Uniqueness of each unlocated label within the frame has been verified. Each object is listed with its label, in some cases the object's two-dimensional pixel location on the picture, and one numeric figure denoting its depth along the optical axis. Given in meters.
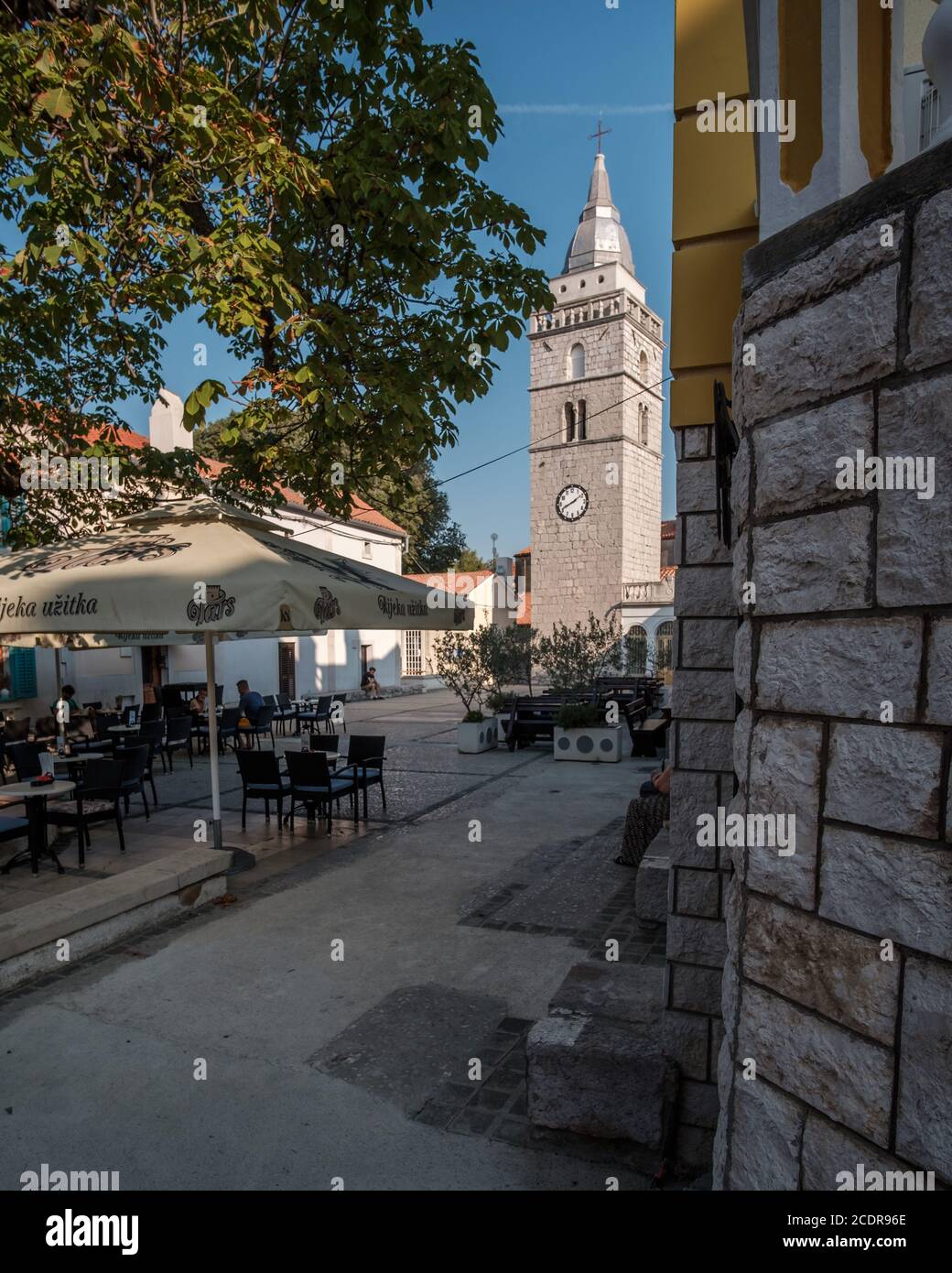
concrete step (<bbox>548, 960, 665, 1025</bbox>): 3.35
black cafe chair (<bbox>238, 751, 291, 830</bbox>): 8.19
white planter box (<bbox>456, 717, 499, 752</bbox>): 13.88
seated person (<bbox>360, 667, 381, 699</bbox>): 26.17
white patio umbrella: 5.01
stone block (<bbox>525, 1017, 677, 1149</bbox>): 2.96
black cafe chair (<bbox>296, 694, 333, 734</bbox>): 15.39
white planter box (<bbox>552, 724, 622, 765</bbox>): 12.65
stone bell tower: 35.44
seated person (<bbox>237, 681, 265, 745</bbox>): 13.65
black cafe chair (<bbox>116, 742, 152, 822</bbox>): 7.83
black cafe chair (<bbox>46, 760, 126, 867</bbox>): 6.93
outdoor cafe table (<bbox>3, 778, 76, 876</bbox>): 6.66
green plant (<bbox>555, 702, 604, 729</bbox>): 12.91
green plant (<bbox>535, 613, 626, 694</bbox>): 14.51
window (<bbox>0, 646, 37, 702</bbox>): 14.66
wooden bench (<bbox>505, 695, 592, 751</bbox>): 14.06
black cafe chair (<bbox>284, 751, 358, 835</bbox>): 7.97
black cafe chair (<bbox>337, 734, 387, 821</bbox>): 8.95
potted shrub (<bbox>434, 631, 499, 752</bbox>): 13.92
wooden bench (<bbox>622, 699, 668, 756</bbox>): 12.39
